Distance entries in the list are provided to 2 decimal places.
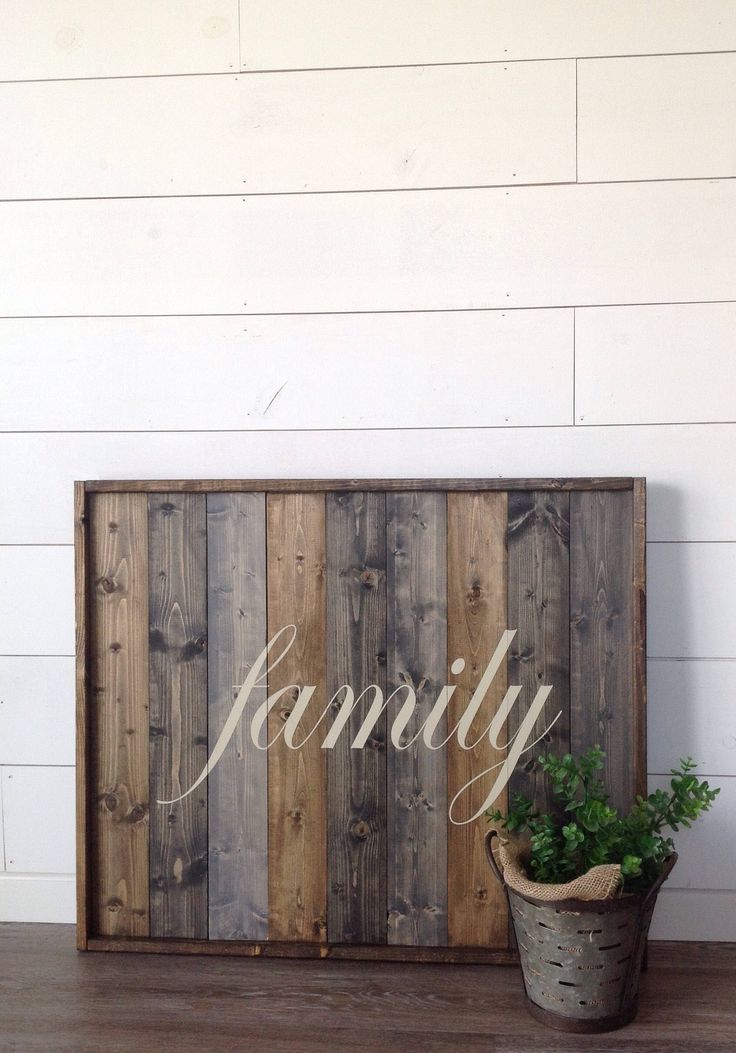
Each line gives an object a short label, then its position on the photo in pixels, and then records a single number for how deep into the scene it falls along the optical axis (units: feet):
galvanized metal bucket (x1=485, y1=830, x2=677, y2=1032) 4.09
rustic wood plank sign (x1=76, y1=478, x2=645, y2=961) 4.77
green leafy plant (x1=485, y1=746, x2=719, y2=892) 4.20
